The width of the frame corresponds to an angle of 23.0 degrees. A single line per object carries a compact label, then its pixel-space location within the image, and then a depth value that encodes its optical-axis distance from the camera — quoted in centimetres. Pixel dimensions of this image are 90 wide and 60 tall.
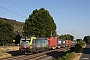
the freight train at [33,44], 3631
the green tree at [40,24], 7200
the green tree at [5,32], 7078
